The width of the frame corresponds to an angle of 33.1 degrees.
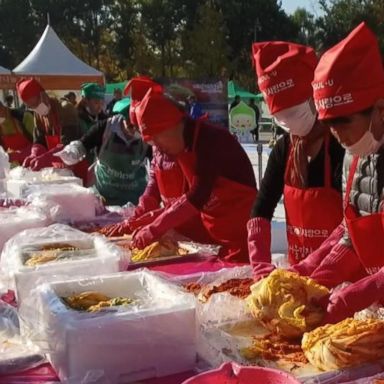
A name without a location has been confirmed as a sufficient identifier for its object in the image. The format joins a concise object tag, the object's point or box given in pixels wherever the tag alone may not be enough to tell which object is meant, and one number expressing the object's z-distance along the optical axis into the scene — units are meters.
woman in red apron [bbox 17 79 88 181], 4.26
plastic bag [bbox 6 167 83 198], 3.49
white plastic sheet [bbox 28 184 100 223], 3.06
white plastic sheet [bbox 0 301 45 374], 1.51
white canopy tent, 11.53
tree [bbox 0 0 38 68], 29.69
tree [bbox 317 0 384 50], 27.95
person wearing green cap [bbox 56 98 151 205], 3.82
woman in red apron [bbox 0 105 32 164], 5.55
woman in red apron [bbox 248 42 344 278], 1.98
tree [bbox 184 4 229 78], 26.77
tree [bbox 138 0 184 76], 28.42
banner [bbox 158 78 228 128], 10.19
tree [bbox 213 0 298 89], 28.34
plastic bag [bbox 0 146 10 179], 4.06
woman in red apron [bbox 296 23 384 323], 1.49
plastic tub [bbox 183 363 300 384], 1.08
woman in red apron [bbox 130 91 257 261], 2.49
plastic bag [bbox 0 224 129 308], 1.82
